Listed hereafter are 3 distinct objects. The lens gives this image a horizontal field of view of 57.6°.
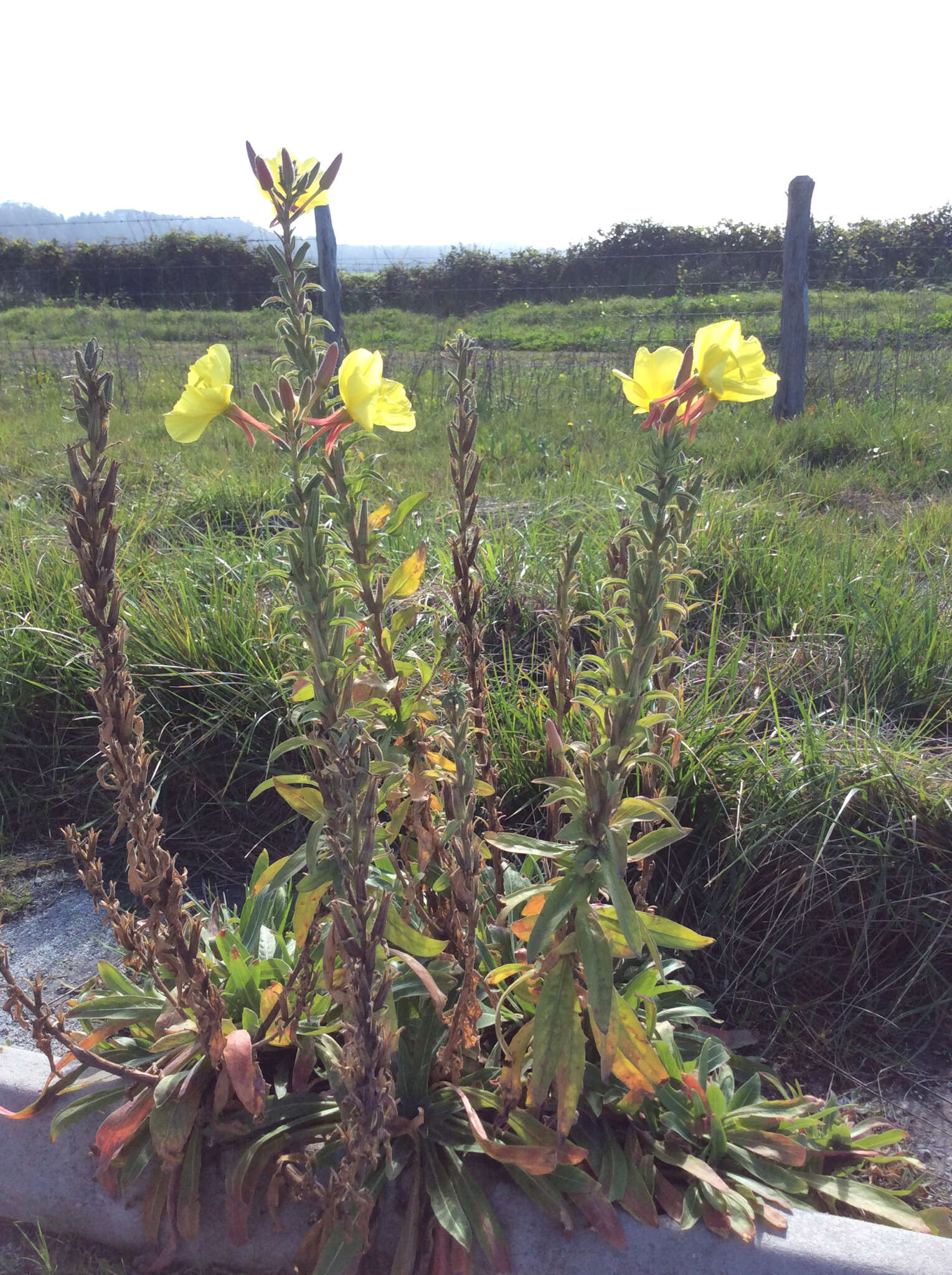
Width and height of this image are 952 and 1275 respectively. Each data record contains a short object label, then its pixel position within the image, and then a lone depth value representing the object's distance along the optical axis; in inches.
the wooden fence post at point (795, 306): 237.6
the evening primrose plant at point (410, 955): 43.5
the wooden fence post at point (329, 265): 233.6
